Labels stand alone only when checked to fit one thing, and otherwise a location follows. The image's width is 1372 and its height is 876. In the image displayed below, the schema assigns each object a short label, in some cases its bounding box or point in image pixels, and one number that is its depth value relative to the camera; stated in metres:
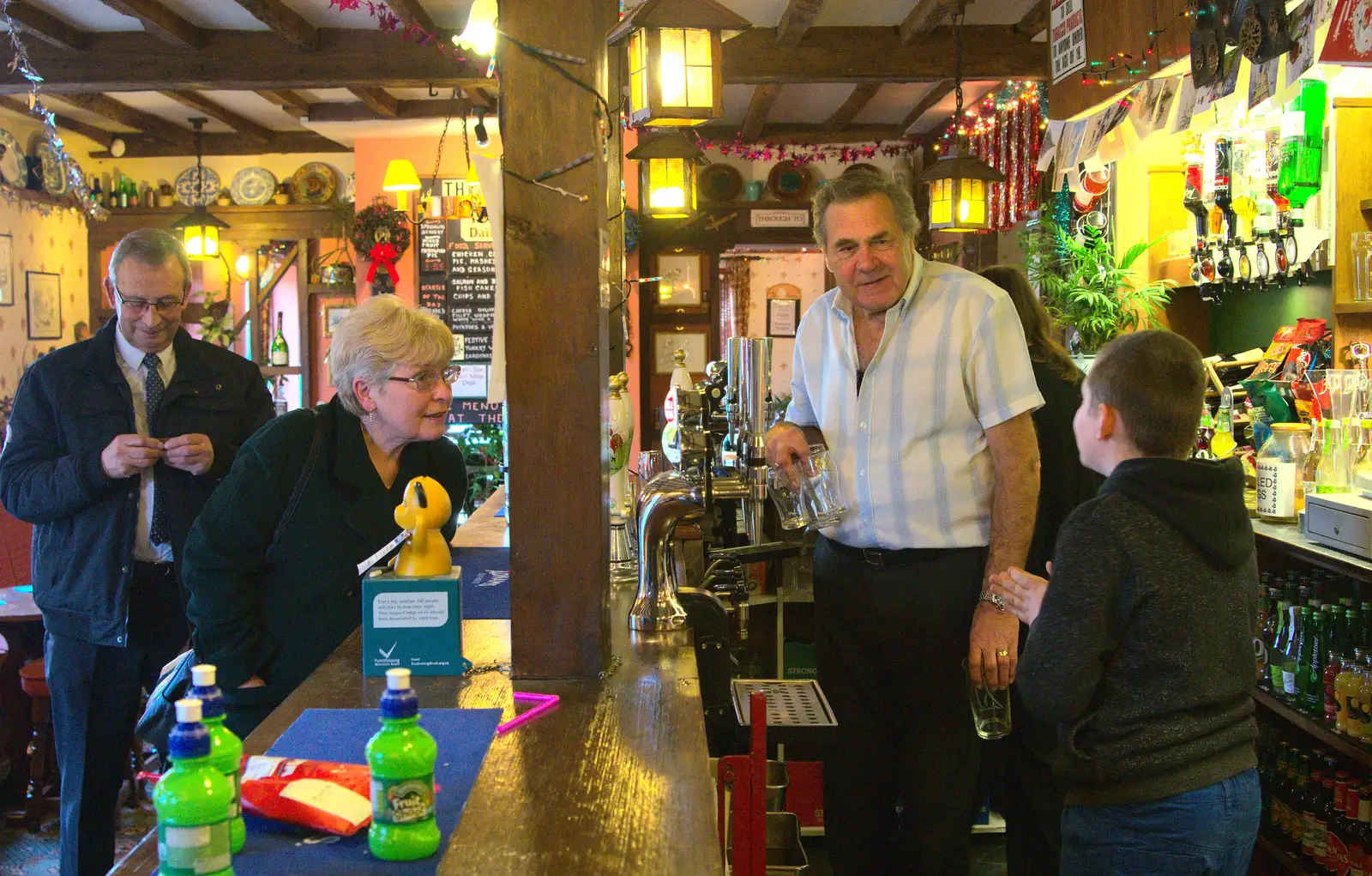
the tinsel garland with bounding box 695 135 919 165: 9.24
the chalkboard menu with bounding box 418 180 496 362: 9.27
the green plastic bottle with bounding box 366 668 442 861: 1.16
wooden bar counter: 1.25
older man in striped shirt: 2.37
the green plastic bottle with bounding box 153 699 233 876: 1.02
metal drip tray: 2.33
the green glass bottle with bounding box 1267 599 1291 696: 3.37
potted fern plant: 5.56
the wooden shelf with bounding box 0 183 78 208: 8.59
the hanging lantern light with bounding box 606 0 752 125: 3.01
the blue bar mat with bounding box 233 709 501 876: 1.21
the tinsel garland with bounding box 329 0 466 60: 6.24
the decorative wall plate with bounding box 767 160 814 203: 9.27
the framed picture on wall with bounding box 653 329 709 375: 9.41
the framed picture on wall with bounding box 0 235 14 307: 8.41
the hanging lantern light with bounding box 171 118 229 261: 8.80
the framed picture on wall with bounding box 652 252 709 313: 9.35
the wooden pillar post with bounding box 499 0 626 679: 1.85
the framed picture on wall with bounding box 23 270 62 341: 8.89
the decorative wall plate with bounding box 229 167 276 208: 10.17
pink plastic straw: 1.66
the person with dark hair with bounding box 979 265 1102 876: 2.98
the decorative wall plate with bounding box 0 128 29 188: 8.43
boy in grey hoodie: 1.84
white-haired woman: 2.19
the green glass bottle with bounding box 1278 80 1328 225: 3.99
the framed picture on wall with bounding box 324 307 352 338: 10.13
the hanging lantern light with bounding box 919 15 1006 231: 5.93
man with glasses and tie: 2.88
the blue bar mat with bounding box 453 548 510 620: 2.52
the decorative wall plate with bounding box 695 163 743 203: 9.22
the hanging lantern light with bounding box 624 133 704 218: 5.03
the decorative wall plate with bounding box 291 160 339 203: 10.14
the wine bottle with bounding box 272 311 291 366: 10.45
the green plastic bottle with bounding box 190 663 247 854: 1.14
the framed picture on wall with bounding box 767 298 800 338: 9.41
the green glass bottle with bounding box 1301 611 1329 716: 3.19
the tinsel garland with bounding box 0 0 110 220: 4.66
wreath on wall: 9.15
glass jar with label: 3.54
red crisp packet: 1.27
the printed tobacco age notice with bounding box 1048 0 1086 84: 4.60
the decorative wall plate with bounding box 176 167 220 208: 10.23
